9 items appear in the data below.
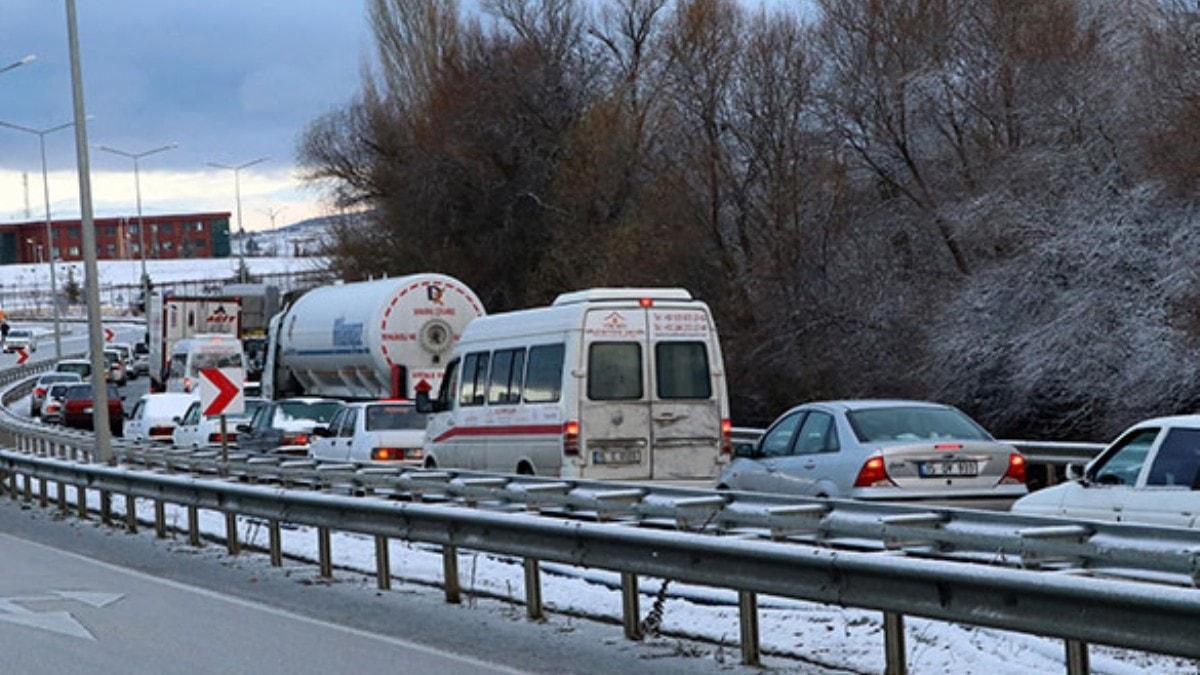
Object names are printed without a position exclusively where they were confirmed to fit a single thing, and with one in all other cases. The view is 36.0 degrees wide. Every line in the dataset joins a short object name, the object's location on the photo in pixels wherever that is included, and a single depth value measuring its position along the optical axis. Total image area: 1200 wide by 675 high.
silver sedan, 15.91
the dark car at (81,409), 53.69
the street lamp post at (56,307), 82.38
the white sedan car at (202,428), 33.00
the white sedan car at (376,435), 26.08
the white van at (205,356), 52.88
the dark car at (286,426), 30.41
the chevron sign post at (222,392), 24.83
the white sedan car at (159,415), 40.06
